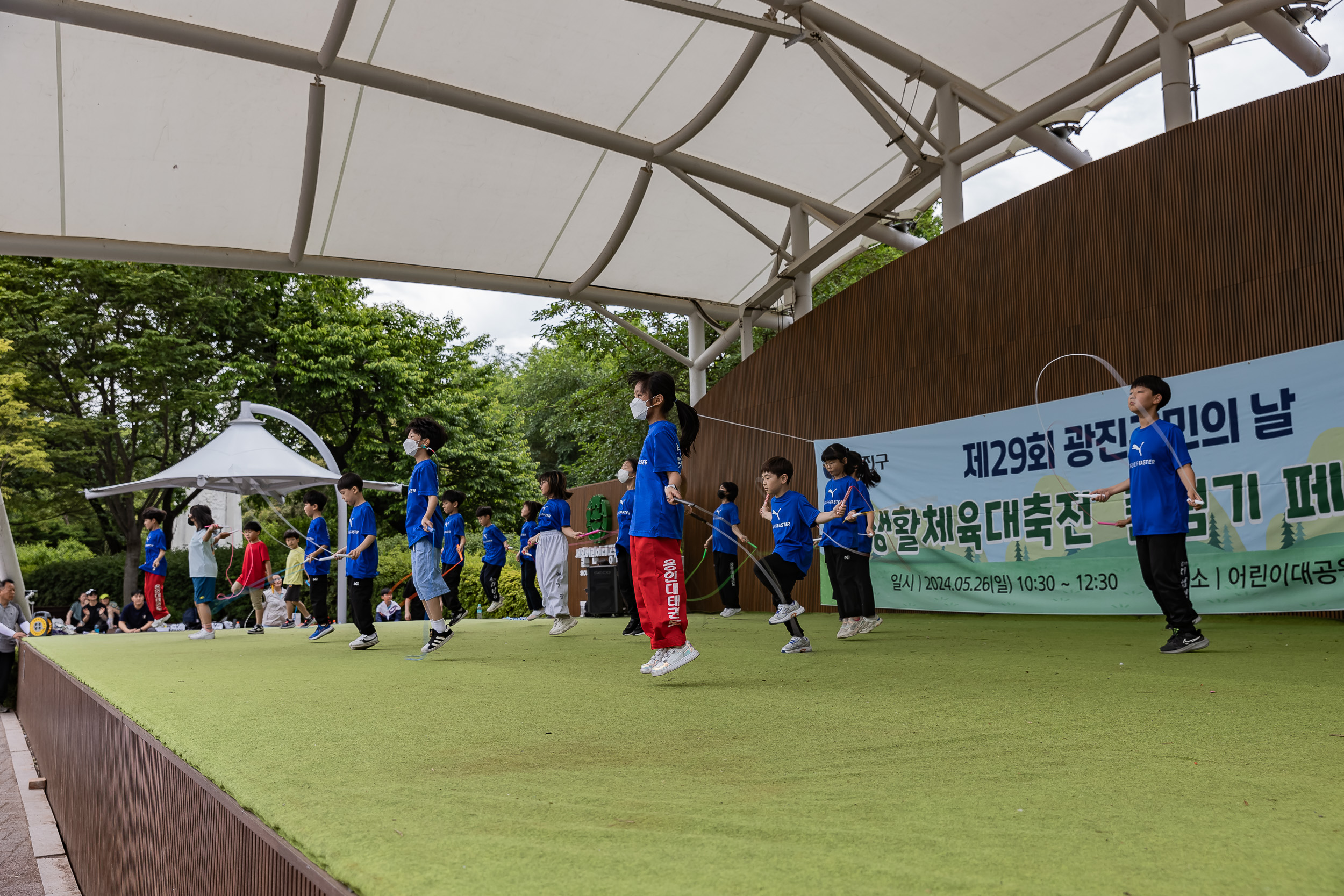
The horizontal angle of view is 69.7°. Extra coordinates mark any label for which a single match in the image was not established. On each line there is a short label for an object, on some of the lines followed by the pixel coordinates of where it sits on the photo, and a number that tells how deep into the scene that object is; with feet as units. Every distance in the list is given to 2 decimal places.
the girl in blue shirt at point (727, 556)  40.96
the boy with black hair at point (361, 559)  26.71
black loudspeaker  47.03
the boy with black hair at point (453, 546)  38.40
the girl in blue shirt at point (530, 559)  40.65
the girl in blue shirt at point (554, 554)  33.63
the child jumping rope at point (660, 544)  16.72
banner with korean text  22.31
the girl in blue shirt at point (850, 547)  24.85
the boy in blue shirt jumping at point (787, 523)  23.71
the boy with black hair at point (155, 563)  38.45
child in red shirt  39.40
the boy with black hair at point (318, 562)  33.81
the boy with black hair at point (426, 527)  23.84
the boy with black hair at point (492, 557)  44.50
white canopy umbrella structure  45.24
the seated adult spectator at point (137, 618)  48.06
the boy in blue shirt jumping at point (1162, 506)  17.81
